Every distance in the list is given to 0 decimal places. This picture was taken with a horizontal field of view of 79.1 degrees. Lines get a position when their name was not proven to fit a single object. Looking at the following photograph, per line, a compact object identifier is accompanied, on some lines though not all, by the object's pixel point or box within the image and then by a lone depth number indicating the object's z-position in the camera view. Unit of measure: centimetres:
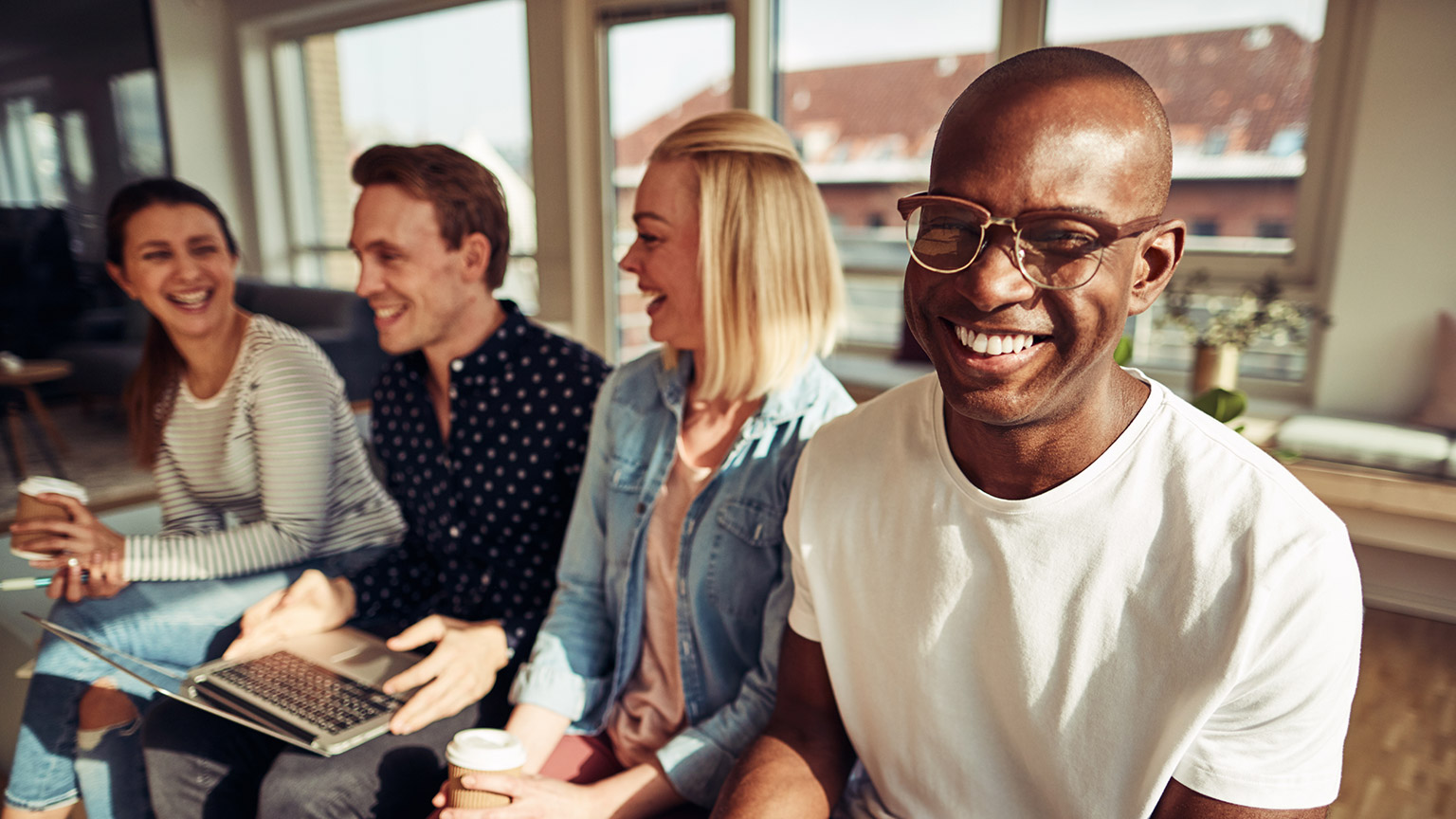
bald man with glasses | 67
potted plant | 299
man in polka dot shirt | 135
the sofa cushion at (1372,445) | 256
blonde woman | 113
